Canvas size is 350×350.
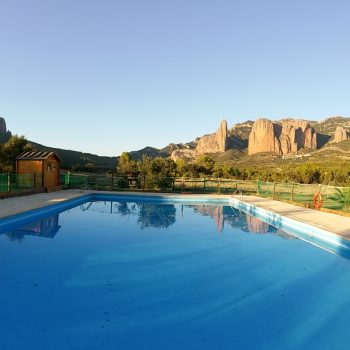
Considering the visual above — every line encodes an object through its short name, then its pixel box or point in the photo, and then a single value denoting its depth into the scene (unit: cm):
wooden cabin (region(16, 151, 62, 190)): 1762
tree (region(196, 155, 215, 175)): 4588
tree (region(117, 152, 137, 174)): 3158
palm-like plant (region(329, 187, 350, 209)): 1326
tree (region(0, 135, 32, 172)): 2496
